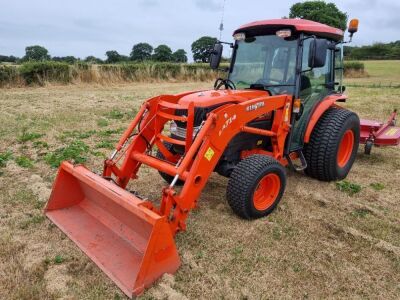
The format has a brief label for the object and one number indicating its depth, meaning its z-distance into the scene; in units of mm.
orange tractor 3244
